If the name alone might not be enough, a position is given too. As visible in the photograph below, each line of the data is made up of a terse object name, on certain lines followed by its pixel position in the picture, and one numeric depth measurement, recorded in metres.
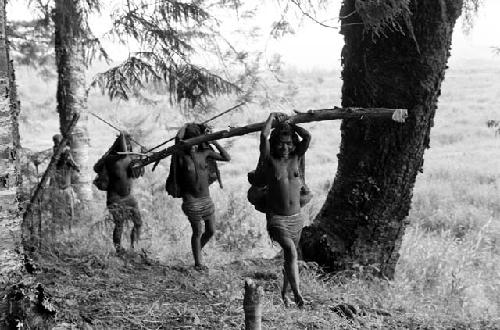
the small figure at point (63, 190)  7.70
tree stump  3.19
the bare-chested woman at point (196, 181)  6.64
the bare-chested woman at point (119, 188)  7.48
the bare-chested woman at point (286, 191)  5.22
